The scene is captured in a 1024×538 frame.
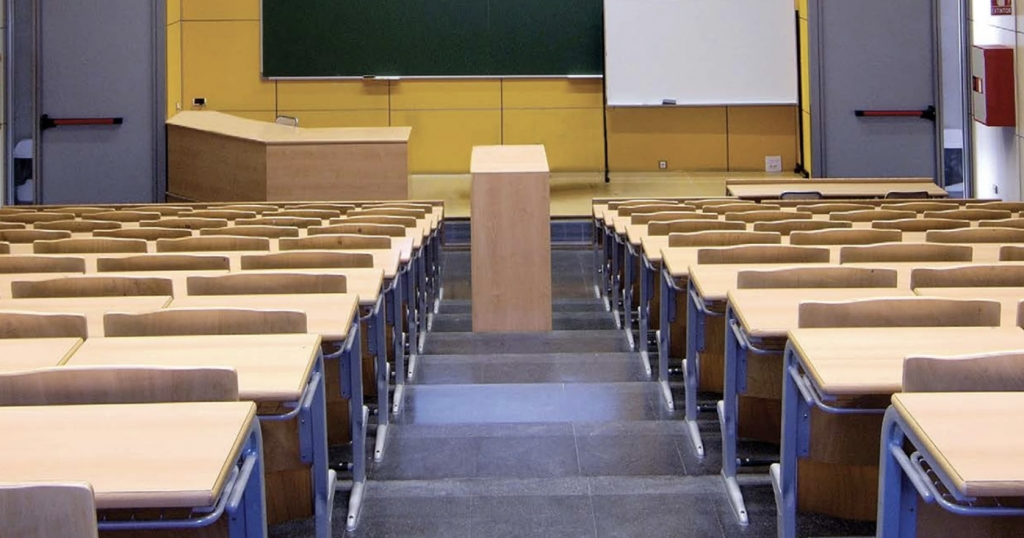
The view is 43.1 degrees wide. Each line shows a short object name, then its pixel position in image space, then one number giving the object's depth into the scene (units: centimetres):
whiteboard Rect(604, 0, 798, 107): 1366
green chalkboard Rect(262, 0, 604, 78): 1425
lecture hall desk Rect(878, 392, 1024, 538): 242
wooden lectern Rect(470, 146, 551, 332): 788
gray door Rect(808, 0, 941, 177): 1238
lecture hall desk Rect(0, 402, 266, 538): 243
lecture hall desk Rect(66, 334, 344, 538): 333
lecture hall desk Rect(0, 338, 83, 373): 350
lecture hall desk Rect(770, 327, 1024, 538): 329
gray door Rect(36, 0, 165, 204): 1225
